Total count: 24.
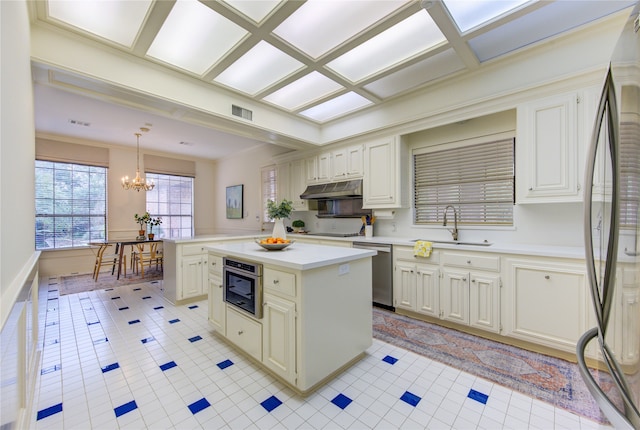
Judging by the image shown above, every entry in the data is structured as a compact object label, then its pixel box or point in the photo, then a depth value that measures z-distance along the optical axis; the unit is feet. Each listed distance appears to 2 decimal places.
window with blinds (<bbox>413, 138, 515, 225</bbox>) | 9.85
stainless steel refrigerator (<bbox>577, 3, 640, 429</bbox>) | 2.20
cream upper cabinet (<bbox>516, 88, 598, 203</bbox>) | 7.53
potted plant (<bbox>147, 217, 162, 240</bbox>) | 17.58
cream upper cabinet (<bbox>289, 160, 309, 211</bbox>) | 16.06
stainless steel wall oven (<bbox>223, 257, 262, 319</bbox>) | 6.70
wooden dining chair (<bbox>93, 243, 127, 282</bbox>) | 16.32
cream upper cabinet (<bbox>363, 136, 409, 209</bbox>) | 11.78
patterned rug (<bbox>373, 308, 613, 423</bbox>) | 5.85
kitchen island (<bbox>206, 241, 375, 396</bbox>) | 5.78
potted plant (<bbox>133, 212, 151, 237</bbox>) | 16.85
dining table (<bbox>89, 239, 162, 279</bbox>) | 15.14
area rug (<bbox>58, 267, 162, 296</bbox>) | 14.57
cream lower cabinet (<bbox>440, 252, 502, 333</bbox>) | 8.27
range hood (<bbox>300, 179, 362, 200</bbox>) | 13.00
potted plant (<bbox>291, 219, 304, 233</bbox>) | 16.89
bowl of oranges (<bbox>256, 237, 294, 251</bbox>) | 7.70
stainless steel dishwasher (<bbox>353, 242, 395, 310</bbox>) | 10.77
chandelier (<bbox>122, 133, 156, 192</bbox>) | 16.98
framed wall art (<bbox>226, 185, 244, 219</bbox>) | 21.24
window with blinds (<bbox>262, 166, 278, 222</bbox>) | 18.22
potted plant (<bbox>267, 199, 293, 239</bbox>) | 8.18
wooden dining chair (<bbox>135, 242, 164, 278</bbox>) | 16.98
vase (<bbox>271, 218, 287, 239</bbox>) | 8.46
